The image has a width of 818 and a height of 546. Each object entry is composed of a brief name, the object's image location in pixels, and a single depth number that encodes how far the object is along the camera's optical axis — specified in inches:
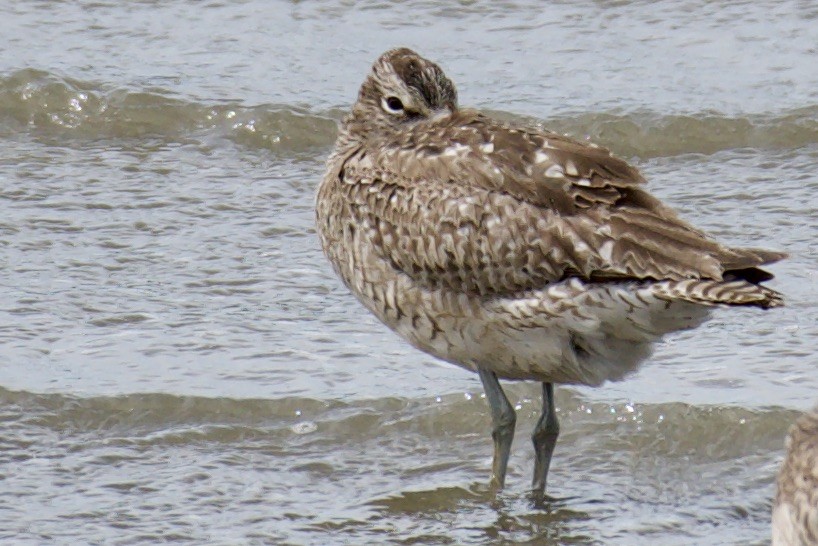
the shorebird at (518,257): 472.7
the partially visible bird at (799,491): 385.1
